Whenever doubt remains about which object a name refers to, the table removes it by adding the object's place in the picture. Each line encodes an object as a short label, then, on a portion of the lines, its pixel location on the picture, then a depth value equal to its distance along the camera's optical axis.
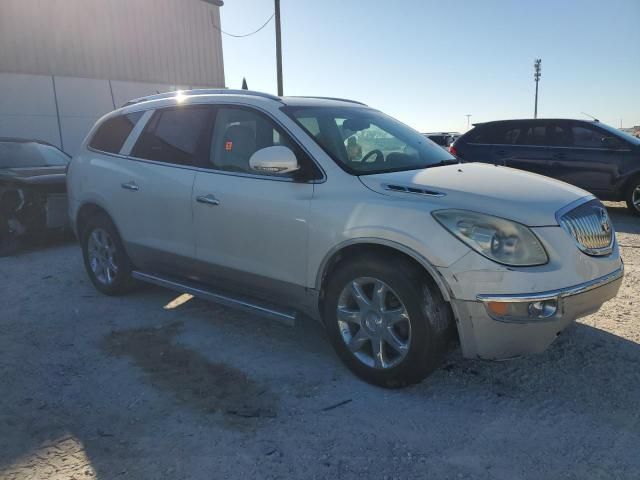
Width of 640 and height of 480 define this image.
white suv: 2.54
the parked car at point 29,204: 6.36
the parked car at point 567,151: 8.29
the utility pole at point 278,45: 15.90
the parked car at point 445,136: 17.92
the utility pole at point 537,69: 38.84
